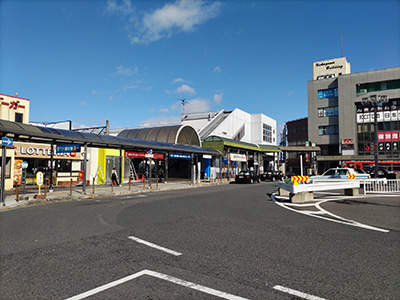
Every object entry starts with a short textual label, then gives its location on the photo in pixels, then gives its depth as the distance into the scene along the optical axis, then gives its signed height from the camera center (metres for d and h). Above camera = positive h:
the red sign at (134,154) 28.16 +1.22
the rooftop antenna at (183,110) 71.15 +13.29
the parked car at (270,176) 42.00 -1.25
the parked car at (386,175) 29.44 -0.79
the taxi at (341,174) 23.78 -0.58
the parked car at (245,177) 35.62 -1.18
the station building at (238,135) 43.69 +6.75
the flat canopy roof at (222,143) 41.22 +3.40
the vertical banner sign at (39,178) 15.73 -0.56
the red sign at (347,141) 60.86 +5.19
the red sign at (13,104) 25.80 +5.38
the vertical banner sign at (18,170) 24.12 -0.21
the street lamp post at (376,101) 21.93 +5.15
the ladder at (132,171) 33.17 -0.43
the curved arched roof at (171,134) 40.28 +4.59
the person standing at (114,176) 25.31 -0.74
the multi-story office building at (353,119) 57.69 +9.81
